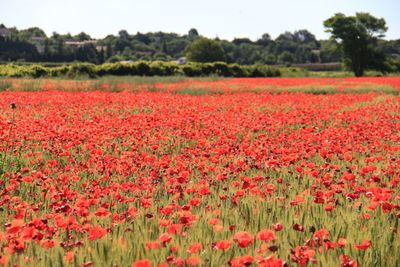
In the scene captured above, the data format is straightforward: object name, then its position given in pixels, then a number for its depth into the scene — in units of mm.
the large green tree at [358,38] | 111250
